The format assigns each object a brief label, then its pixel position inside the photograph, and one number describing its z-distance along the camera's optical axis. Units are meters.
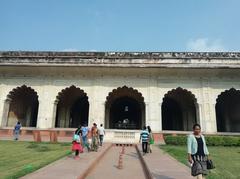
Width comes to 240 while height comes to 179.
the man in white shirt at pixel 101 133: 12.15
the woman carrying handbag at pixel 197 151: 4.18
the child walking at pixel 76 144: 7.79
